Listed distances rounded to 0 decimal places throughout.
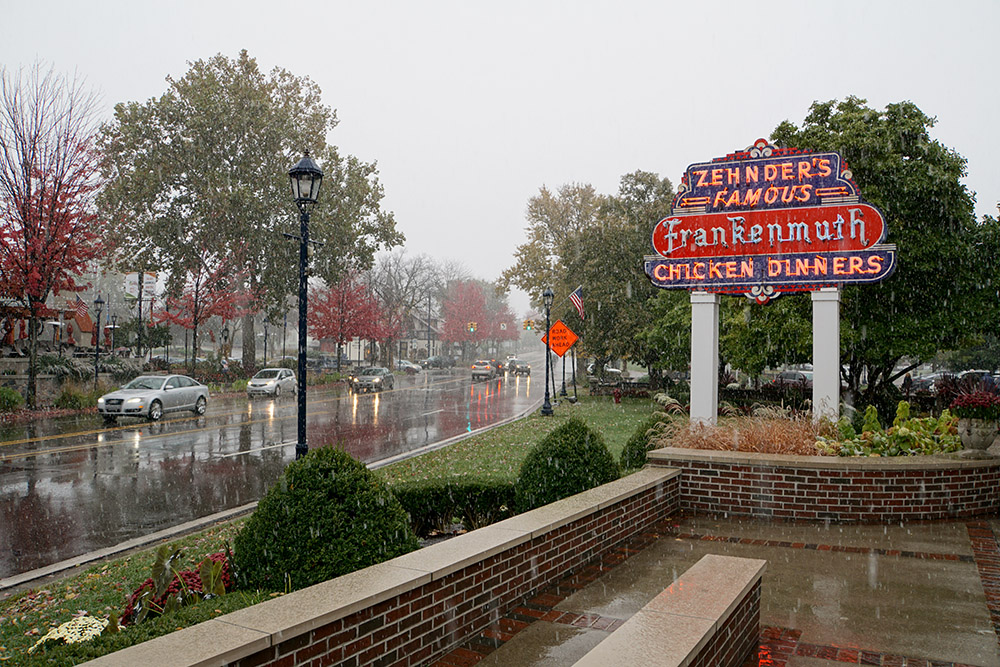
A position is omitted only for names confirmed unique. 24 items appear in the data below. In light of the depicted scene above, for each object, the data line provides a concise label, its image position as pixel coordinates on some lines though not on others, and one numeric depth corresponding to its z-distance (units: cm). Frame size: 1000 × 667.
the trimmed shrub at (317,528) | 467
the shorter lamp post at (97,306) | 3145
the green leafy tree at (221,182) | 3975
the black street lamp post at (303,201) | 1209
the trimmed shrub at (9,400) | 2431
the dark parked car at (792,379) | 3149
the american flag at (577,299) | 2978
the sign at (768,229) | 1207
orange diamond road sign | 2714
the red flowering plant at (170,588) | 465
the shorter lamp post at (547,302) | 2700
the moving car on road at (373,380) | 4171
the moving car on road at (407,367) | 6619
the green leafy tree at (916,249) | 1906
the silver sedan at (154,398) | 2300
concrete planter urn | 897
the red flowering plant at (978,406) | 902
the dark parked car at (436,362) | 8500
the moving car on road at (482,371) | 5806
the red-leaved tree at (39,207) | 2544
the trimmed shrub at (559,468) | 748
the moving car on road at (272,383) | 3597
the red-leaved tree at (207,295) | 4071
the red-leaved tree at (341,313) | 4975
